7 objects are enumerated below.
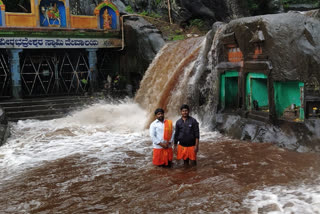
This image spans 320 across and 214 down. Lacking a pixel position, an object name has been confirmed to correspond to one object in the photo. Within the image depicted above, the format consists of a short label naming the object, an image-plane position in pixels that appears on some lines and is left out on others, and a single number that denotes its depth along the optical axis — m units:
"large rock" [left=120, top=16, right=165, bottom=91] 15.17
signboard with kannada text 14.67
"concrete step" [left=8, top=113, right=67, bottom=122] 13.54
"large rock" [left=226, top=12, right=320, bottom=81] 7.38
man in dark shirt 5.99
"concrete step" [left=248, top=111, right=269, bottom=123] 8.49
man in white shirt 5.95
